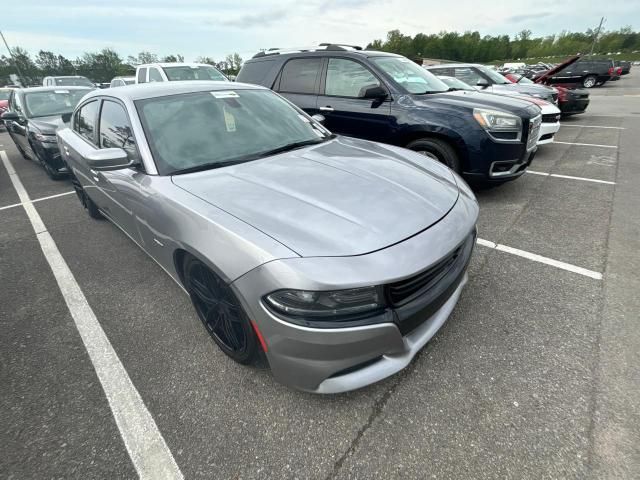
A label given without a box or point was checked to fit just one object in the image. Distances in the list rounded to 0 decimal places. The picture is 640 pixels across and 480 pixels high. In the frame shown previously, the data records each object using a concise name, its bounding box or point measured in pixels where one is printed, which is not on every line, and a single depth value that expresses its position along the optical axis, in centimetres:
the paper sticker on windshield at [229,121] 253
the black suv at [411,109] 382
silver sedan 146
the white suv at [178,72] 934
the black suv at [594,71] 2336
